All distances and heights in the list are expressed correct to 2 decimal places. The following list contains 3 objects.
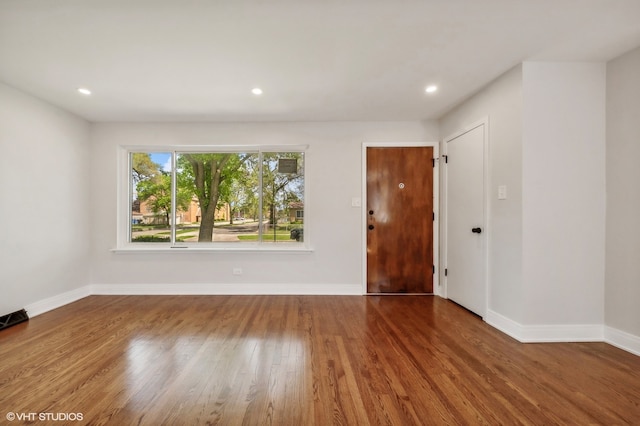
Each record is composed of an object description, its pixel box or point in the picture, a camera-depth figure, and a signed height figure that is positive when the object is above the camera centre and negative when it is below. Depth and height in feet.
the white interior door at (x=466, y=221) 9.68 -0.39
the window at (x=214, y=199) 13.01 +0.58
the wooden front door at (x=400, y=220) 12.52 -0.43
